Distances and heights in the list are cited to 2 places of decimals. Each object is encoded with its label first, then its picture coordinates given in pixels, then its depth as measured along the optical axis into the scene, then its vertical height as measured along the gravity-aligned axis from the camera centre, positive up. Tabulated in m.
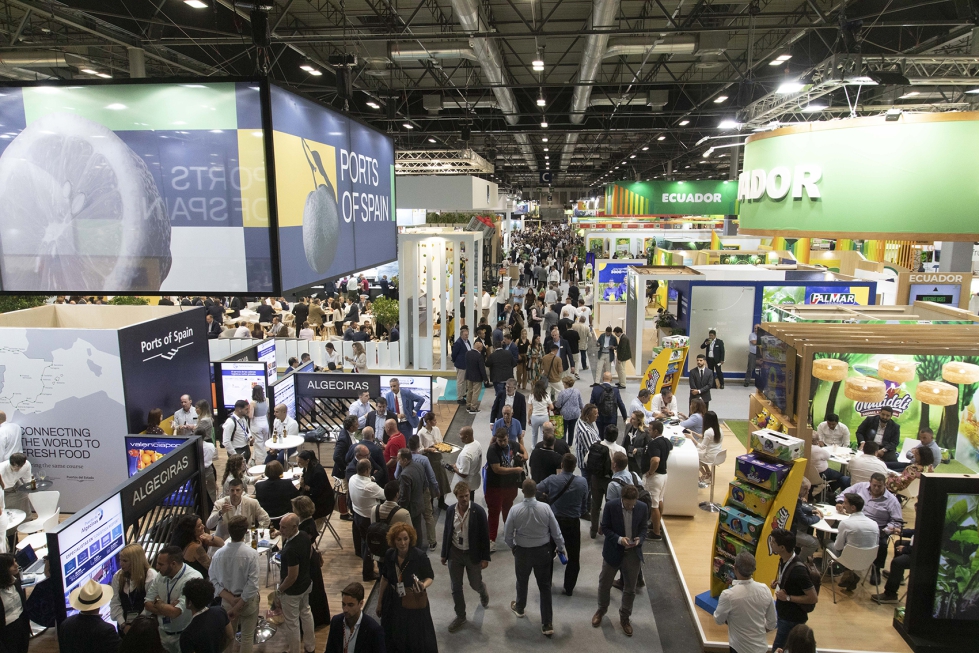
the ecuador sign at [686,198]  25.80 +1.41
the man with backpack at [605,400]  7.82 -2.02
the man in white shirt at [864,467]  6.34 -2.30
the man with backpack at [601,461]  6.14 -2.18
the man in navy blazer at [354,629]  3.58 -2.20
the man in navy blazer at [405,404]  8.12 -2.23
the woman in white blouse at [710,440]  7.19 -2.33
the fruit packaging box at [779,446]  5.26 -1.74
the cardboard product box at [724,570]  5.23 -2.73
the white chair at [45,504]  6.13 -2.56
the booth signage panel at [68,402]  7.21 -1.90
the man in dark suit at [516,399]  7.96 -2.08
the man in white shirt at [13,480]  6.31 -2.46
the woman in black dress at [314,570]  4.71 -2.47
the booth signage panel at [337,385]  8.74 -2.07
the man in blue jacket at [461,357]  10.88 -2.09
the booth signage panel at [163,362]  7.42 -1.60
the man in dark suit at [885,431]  7.44 -2.32
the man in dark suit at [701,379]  9.36 -2.12
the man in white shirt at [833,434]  7.51 -2.34
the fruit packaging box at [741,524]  5.12 -2.33
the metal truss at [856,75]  9.23 +2.75
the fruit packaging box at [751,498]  5.16 -2.14
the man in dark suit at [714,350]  11.48 -2.08
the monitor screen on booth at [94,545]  4.33 -2.19
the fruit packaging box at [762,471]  5.14 -1.92
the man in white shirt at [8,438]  6.98 -2.21
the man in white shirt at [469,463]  6.09 -2.17
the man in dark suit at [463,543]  4.95 -2.39
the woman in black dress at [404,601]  4.12 -2.35
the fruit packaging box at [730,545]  5.19 -2.52
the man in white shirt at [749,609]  4.14 -2.41
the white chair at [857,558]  5.27 -2.67
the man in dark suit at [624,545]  4.89 -2.39
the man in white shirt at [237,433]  7.29 -2.25
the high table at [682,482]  6.96 -2.69
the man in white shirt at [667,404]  8.19 -2.19
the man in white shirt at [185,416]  7.50 -2.15
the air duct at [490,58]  8.98 +3.11
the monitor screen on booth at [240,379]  8.85 -2.00
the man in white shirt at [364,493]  5.55 -2.23
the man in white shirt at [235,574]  4.27 -2.26
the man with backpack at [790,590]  4.25 -2.36
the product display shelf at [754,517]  5.15 -2.28
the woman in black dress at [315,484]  5.74 -2.22
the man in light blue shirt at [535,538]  4.88 -2.32
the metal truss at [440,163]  16.54 +1.92
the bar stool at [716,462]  7.28 -2.59
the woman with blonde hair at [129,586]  4.04 -2.21
